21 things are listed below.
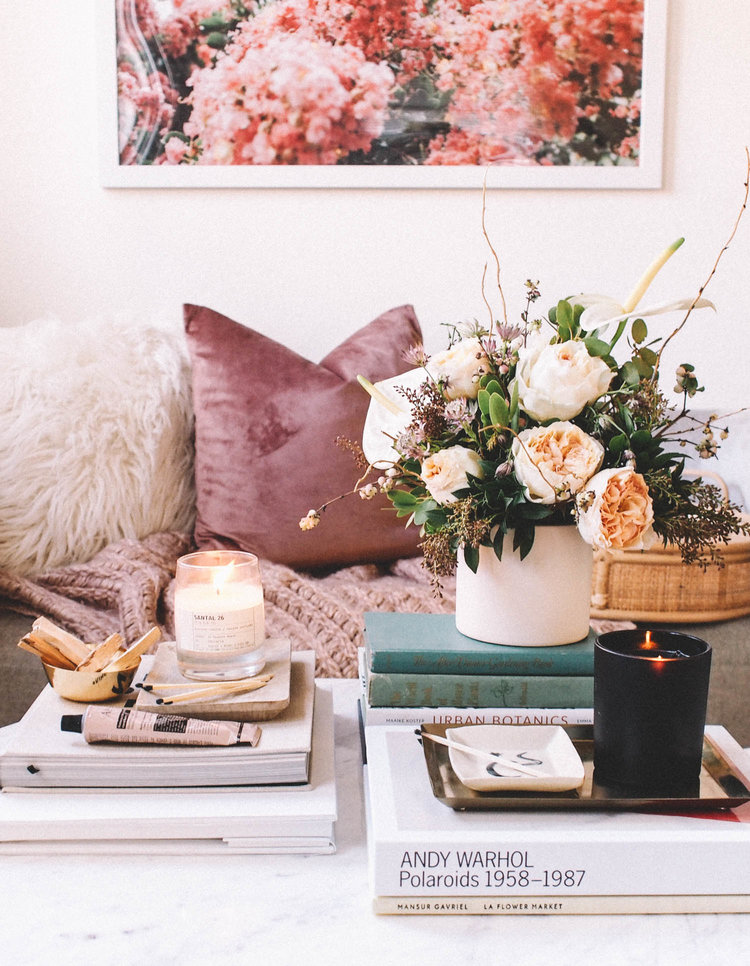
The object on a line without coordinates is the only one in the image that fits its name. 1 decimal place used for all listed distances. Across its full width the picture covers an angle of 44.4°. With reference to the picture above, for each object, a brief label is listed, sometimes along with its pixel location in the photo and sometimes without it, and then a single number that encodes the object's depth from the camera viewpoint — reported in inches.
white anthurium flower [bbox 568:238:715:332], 29.1
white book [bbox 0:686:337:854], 26.9
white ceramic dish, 26.4
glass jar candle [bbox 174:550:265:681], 32.7
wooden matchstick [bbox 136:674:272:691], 31.4
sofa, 62.2
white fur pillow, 65.0
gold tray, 25.9
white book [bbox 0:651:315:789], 28.1
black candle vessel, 26.4
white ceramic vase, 32.7
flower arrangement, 29.4
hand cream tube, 28.5
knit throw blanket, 57.2
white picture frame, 85.7
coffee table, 22.8
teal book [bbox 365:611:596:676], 32.1
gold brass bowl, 31.6
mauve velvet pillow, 66.7
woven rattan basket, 57.6
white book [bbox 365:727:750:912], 24.3
